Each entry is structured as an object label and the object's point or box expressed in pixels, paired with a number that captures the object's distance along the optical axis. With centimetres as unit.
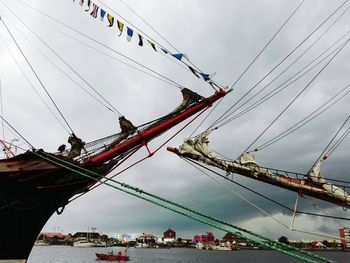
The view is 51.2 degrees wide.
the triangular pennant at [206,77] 1509
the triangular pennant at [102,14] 1634
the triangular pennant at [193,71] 1545
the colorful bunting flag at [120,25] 1579
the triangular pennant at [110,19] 1613
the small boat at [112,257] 7046
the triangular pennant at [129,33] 1573
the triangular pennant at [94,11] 1673
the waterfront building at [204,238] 17612
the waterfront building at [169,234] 18525
